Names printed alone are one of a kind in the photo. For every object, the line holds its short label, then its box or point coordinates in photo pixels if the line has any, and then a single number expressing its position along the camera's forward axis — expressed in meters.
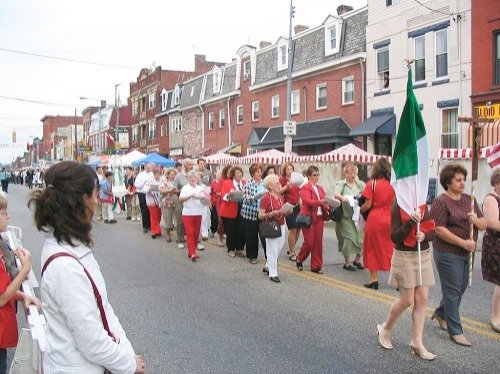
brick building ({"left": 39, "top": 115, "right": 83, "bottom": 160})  113.12
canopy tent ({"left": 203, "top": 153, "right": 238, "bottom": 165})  27.59
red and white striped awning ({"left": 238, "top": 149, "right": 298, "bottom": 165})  23.75
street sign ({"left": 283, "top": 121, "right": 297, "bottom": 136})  22.88
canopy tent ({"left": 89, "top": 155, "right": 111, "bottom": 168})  31.81
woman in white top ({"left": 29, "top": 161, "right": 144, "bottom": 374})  2.32
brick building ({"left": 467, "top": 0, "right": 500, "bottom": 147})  19.33
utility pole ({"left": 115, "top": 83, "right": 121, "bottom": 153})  50.17
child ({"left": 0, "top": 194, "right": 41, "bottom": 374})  3.43
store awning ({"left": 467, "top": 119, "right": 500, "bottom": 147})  18.20
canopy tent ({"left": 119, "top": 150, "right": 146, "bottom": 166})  29.30
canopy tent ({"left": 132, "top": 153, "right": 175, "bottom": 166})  28.69
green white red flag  5.38
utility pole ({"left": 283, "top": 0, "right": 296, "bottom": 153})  22.97
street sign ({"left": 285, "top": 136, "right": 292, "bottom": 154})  23.23
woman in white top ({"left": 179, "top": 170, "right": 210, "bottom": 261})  10.49
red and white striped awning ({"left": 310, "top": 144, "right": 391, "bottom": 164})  19.81
